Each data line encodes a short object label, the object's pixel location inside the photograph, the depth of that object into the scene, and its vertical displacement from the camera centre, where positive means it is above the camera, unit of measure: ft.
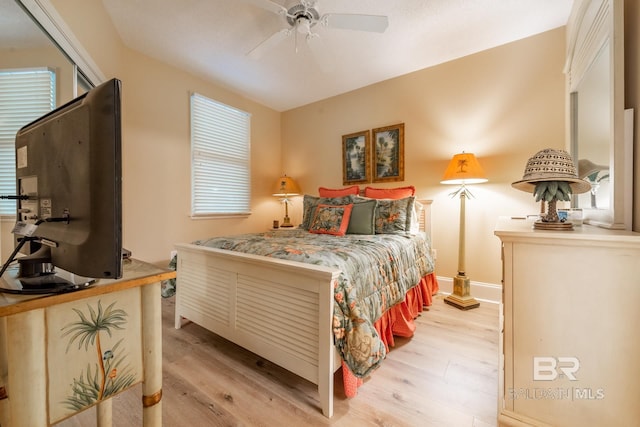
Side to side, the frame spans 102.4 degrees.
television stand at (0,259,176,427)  1.73 -1.04
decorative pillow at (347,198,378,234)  8.43 -0.24
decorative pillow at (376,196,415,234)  8.35 -0.18
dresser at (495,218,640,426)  2.96 -1.46
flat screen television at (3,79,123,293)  1.89 +0.14
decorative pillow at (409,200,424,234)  8.64 -0.26
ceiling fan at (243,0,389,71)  5.95 +4.71
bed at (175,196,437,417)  4.21 -1.77
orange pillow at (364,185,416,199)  9.62 +0.71
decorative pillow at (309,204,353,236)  8.55 -0.30
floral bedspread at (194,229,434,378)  4.20 -1.31
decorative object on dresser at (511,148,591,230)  3.62 +0.42
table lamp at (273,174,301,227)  13.19 +1.20
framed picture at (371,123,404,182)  10.66 +2.45
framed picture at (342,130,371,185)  11.53 +2.44
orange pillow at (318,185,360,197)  10.85 +0.84
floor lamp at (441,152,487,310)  8.14 +0.64
